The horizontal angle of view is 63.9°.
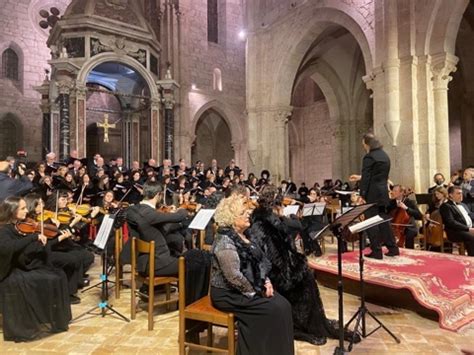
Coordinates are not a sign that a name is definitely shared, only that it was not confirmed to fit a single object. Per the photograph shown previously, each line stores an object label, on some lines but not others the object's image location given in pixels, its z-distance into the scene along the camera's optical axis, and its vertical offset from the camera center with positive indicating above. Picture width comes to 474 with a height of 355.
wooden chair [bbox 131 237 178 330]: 3.70 -0.88
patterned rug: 3.92 -1.05
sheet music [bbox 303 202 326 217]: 6.59 -0.34
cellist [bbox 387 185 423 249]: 6.71 -0.55
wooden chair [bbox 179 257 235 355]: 2.62 -0.90
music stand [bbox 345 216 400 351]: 3.20 -1.07
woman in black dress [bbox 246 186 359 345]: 3.27 -0.72
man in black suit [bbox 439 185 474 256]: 5.78 -0.55
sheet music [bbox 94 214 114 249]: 3.94 -0.42
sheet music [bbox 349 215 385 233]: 3.19 -0.31
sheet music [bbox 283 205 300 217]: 5.55 -0.30
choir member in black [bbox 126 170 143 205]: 7.44 +0.03
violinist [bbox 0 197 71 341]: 3.50 -0.88
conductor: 4.91 +0.06
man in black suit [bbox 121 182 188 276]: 3.95 -0.34
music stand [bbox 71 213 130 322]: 3.96 -0.75
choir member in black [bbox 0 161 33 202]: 4.98 +0.13
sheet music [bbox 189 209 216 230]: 4.54 -0.34
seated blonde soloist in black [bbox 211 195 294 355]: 2.60 -0.73
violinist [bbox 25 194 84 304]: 4.30 -0.84
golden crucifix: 15.34 +2.75
